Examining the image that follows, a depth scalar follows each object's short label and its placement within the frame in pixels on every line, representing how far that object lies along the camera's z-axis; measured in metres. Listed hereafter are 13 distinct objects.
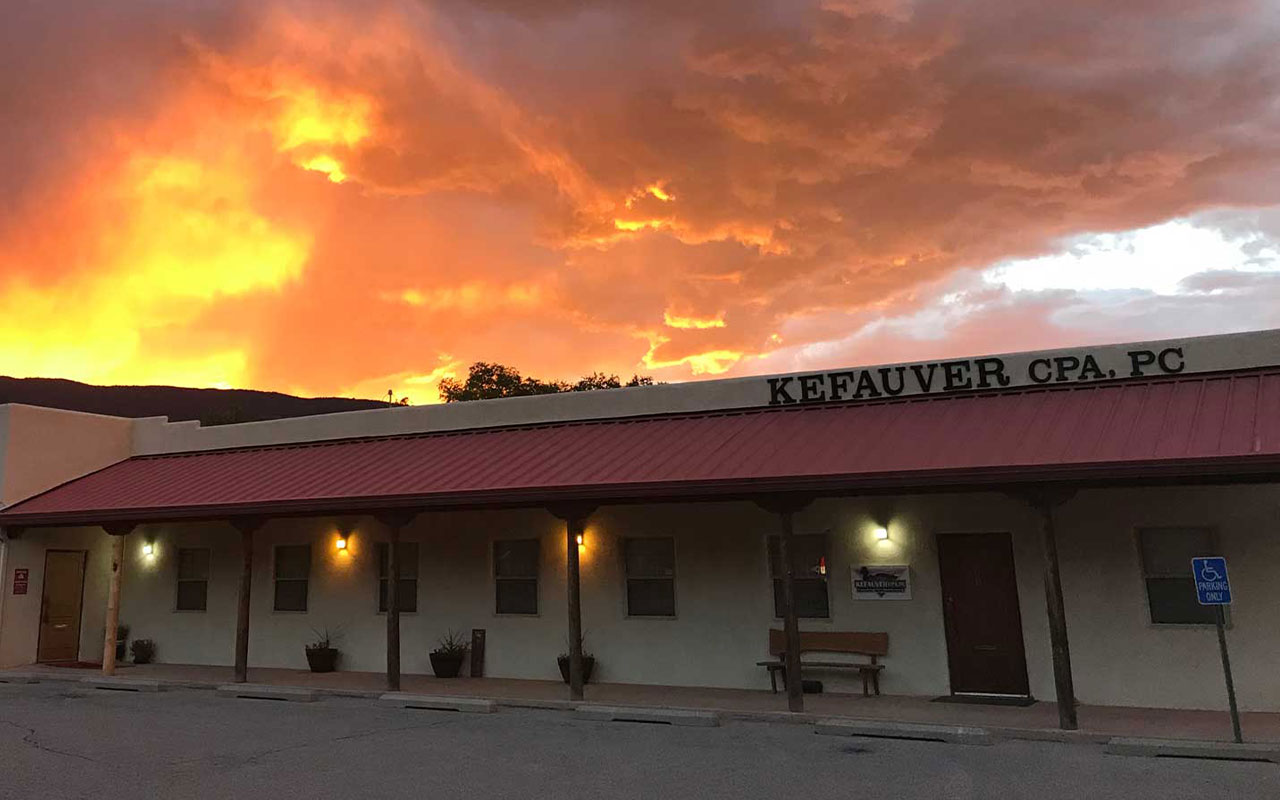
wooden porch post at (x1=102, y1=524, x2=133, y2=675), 16.42
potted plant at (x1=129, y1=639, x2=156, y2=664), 18.22
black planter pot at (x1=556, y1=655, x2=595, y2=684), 14.49
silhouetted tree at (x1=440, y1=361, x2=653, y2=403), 60.50
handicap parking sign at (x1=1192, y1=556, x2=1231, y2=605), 8.90
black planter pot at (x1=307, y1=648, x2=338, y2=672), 16.36
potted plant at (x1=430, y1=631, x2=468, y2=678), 15.41
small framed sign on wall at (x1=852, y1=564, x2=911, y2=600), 12.88
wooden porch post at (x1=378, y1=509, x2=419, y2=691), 13.96
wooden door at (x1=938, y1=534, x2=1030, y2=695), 12.26
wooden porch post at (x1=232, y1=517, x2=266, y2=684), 15.09
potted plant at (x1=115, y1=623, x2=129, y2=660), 18.56
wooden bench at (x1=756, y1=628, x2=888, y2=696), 12.75
